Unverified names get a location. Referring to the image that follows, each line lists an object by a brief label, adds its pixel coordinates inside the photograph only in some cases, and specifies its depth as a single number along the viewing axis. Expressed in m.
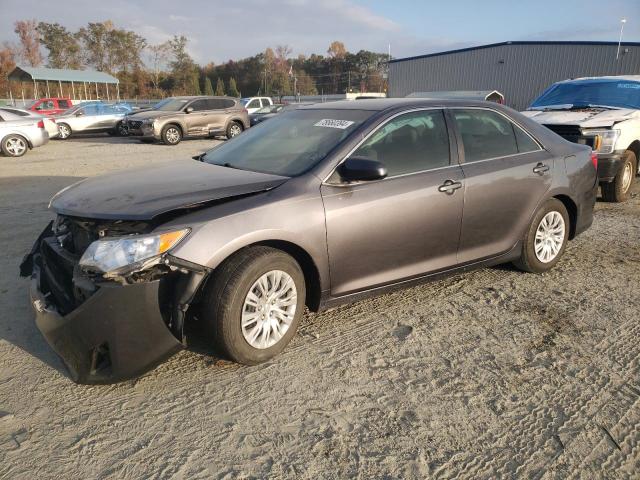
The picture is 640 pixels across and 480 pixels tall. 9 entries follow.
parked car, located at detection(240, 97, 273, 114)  25.06
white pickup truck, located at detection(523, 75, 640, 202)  7.25
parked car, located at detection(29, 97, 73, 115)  22.45
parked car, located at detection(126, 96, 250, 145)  17.17
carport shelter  38.25
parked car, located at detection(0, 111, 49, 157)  13.67
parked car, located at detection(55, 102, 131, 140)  19.59
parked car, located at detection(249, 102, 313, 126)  22.94
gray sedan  2.68
